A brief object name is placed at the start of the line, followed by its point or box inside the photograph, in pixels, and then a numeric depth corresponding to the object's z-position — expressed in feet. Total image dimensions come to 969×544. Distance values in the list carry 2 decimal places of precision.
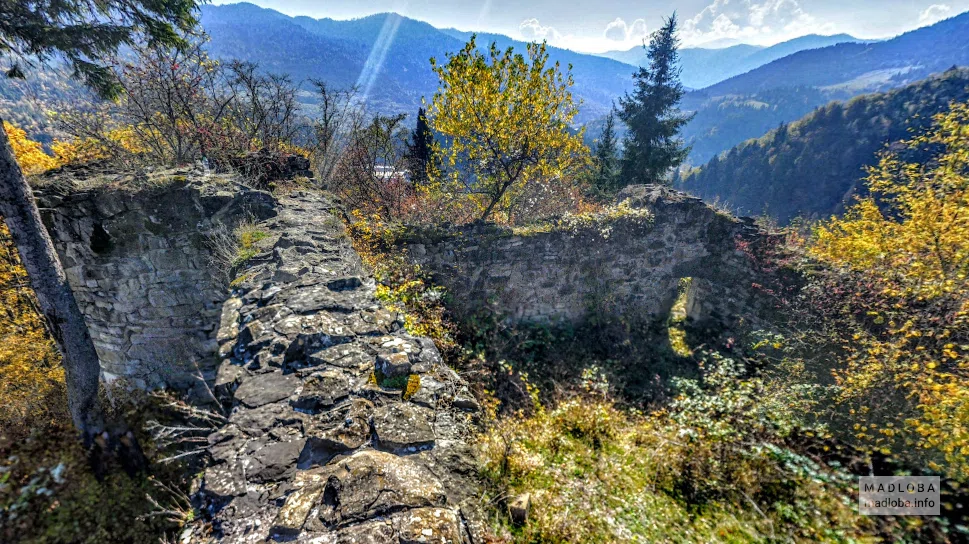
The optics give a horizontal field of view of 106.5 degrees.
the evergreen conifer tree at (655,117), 61.26
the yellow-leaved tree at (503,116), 29.04
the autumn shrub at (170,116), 33.22
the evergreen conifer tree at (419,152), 54.80
